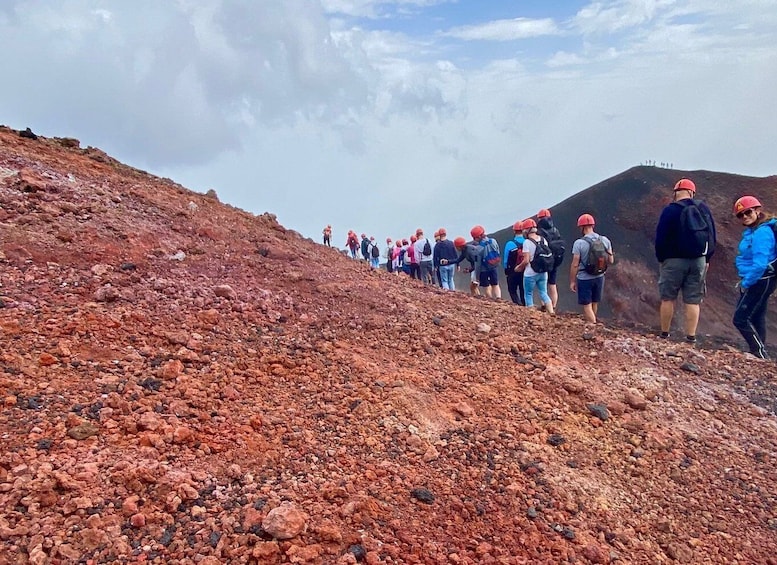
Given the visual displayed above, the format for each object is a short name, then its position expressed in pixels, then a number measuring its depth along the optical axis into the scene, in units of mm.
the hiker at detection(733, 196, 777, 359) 6078
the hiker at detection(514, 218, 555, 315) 8078
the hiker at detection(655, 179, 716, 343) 6148
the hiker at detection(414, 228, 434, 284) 13555
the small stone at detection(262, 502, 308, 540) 2559
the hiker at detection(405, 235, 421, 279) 13873
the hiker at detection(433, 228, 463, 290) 11594
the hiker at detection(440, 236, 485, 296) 10188
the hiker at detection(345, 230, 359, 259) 21828
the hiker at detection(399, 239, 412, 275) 14964
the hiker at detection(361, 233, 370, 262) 21766
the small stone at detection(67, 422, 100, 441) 2930
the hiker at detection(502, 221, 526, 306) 8555
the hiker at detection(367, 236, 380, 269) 21547
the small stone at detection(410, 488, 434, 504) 2998
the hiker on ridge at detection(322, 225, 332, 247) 21828
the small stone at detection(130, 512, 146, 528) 2510
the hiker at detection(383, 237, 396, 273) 17694
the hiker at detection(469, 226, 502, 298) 9945
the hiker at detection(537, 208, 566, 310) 8445
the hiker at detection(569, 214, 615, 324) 7203
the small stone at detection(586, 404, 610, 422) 4250
